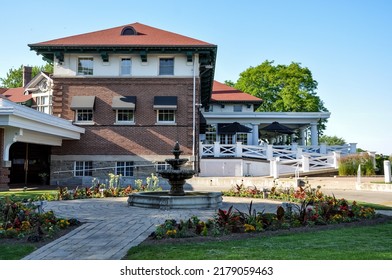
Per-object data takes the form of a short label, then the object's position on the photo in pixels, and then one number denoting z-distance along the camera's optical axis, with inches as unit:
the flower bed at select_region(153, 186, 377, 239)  315.6
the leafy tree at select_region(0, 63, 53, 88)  2274.9
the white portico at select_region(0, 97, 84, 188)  740.6
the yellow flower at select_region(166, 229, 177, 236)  303.1
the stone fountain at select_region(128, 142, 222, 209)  487.8
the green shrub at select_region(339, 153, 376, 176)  944.3
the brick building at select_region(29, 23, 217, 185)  1053.2
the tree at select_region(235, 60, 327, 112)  1962.4
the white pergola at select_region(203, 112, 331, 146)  1476.4
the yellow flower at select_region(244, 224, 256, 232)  328.5
